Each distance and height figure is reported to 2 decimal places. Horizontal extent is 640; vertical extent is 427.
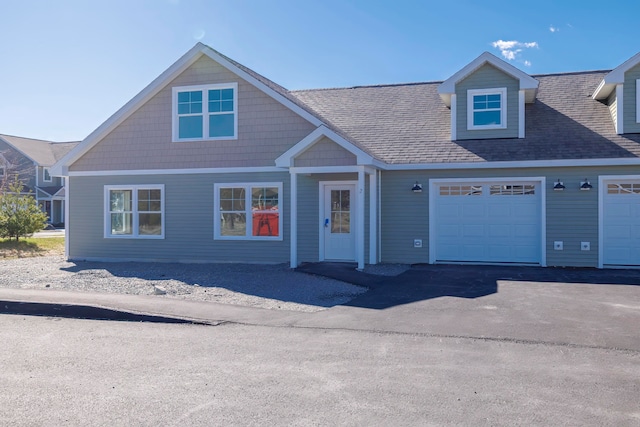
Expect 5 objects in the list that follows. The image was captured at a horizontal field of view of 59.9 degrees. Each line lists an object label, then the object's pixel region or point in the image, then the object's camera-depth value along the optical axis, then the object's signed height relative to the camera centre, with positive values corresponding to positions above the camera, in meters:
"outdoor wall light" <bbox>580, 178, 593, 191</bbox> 14.00 +0.79
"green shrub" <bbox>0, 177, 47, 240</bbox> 21.81 -0.09
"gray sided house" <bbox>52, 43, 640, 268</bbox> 14.21 +1.14
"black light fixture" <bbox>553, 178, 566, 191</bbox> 14.20 +0.80
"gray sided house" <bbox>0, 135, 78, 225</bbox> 44.12 +3.73
